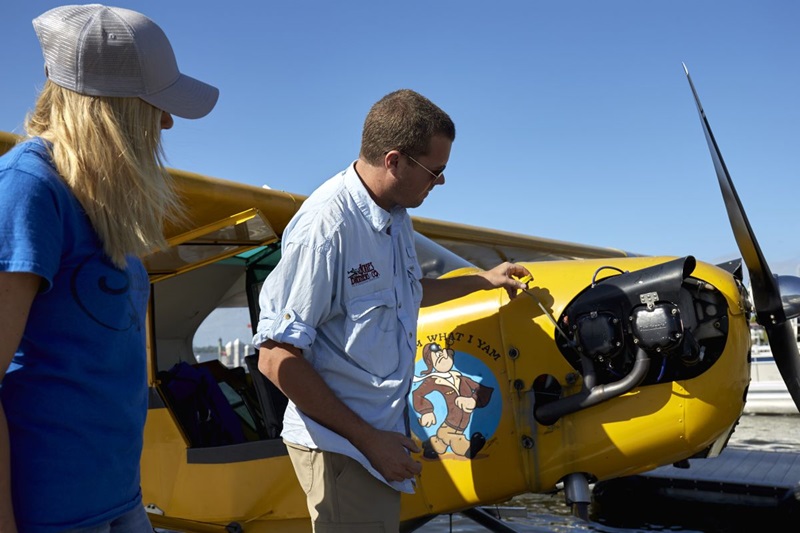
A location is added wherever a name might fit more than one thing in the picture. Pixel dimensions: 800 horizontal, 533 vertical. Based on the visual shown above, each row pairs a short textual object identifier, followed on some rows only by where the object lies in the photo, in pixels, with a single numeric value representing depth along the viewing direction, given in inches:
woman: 44.4
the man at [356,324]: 71.0
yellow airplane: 104.3
